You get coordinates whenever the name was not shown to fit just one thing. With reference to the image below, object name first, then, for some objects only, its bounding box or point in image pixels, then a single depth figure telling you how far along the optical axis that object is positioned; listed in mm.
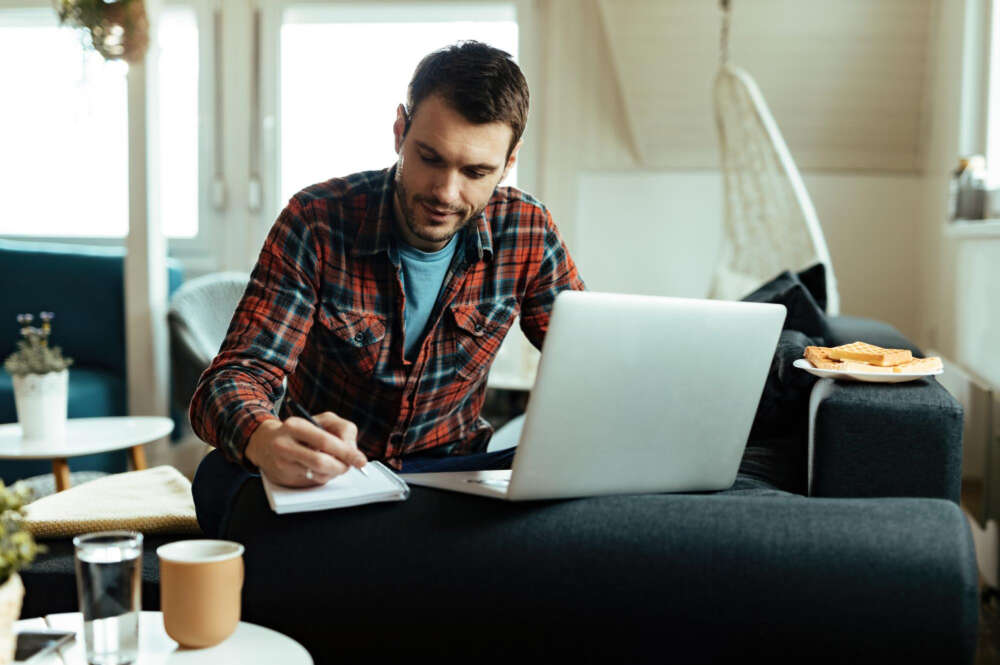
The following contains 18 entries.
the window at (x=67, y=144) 4133
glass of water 840
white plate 1417
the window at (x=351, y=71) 4020
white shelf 2424
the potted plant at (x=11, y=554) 756
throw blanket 1397
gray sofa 920
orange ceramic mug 891
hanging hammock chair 2984
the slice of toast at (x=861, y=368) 1434
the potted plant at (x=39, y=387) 2445
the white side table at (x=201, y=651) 893
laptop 998
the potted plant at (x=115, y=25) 3092
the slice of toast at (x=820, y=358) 1452
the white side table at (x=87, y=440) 2402
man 1396
